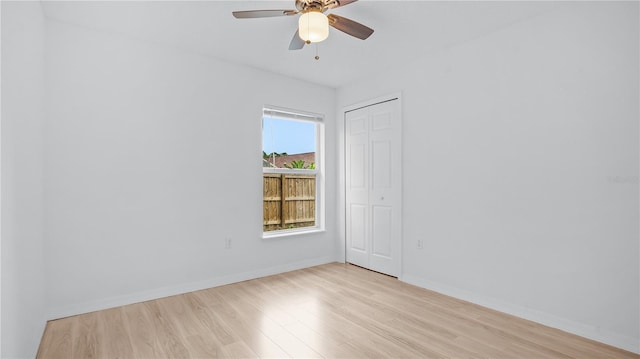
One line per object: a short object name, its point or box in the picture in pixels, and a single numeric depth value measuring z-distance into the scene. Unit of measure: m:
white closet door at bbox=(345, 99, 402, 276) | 3.85
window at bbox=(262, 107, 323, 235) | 4.11
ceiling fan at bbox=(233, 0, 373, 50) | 2.15
